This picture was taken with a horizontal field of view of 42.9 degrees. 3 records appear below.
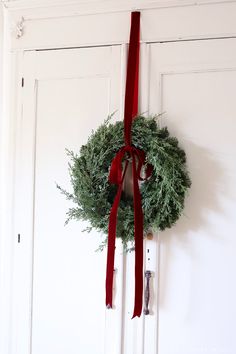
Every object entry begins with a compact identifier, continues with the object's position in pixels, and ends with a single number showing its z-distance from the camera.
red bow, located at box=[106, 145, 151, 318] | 1.19
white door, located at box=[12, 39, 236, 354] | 1.27
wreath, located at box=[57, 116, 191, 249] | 1.19
